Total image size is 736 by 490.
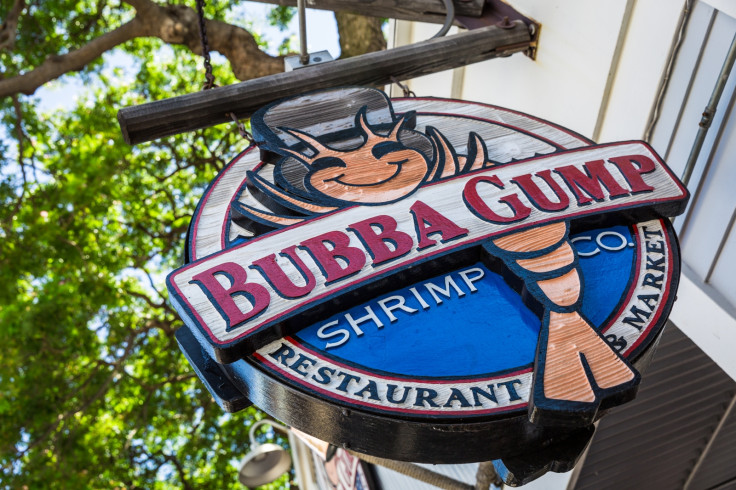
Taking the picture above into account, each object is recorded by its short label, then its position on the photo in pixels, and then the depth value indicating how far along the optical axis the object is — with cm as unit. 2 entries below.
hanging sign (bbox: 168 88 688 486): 220
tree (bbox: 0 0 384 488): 886
